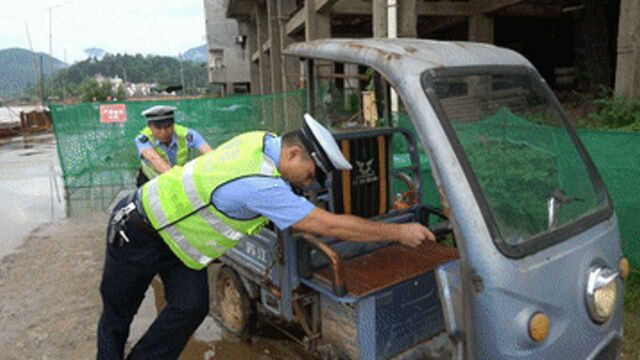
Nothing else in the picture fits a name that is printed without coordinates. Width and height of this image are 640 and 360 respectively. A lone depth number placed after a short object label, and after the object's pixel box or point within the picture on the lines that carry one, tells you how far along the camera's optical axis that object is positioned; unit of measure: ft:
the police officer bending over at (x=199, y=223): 7.15
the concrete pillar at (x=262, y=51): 82.69
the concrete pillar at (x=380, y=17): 27.63
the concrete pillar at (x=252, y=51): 102.83
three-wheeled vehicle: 5.96
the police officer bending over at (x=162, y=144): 13.78
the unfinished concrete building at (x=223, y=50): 132.26
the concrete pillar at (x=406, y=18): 26.86
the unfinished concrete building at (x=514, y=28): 23.85
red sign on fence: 28.89
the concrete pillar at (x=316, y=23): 44.22
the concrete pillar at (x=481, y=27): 43.09
